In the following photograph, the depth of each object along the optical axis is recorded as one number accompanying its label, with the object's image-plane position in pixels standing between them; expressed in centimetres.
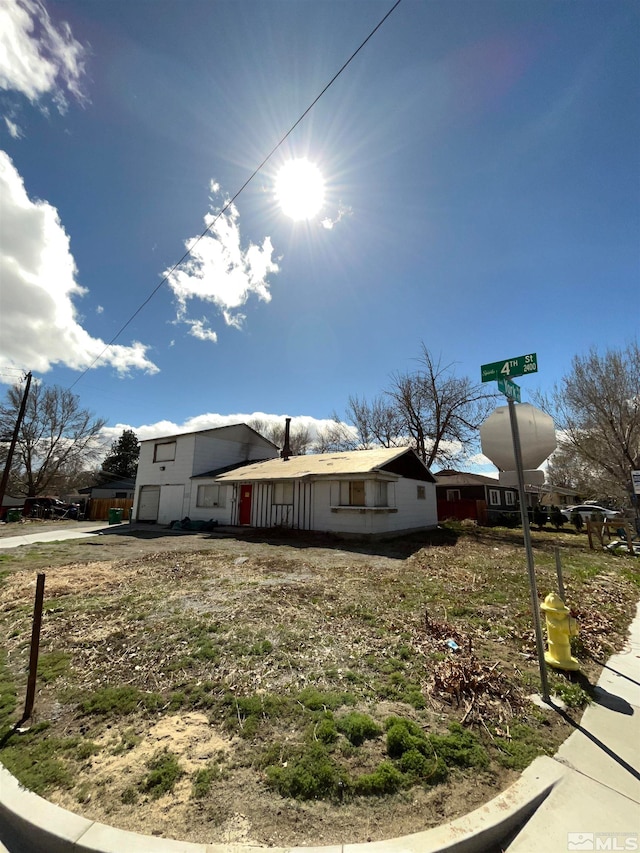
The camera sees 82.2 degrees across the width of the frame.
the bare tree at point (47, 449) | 3494
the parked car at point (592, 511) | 2999
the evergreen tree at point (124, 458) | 4803
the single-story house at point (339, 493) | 1562
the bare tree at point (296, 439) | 4550
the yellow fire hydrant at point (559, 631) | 421
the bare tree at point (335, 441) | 3759
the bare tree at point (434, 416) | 2897
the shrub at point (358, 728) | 298
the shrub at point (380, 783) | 247
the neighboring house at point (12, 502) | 4047
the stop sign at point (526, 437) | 414
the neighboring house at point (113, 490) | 4031
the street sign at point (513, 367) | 396
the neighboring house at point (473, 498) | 2678
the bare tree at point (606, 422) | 1633
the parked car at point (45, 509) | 3041
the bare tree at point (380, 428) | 3250
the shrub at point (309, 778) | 244
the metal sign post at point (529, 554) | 365
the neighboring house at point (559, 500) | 4554
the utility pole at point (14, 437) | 2191
